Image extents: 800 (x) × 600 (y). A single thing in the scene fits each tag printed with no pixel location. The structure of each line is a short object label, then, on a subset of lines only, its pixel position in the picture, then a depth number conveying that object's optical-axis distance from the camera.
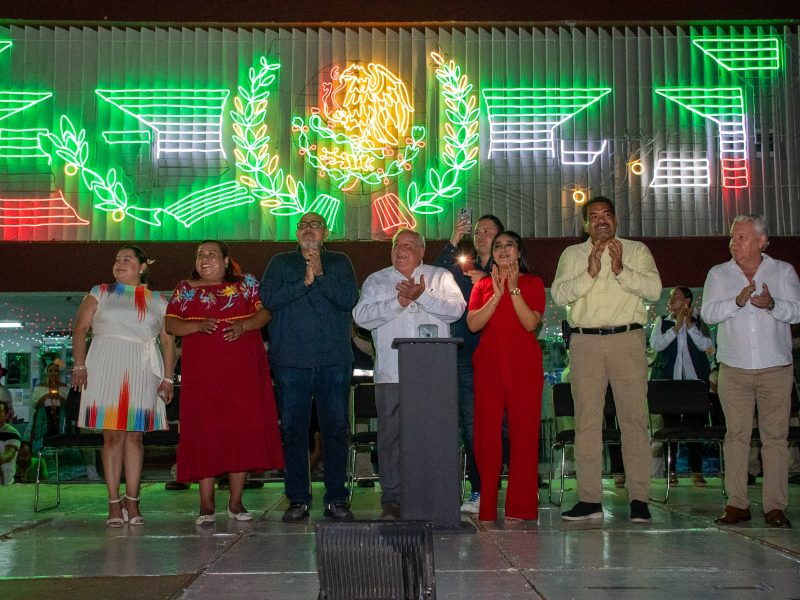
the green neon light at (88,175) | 9.86
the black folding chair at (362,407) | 7.86
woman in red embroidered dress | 5.75
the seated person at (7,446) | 9.49
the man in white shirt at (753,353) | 5.54
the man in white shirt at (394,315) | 5.73
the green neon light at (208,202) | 9.87
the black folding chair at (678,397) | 7.81
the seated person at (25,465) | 9.97
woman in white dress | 5.85
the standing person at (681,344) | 8.80
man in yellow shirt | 5.59
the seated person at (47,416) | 10.33
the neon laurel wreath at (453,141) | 9.94
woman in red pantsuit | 5.57
